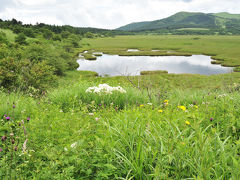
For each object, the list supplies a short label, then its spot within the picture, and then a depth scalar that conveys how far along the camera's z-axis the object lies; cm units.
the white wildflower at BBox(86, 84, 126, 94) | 842
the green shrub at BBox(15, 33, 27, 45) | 4781
